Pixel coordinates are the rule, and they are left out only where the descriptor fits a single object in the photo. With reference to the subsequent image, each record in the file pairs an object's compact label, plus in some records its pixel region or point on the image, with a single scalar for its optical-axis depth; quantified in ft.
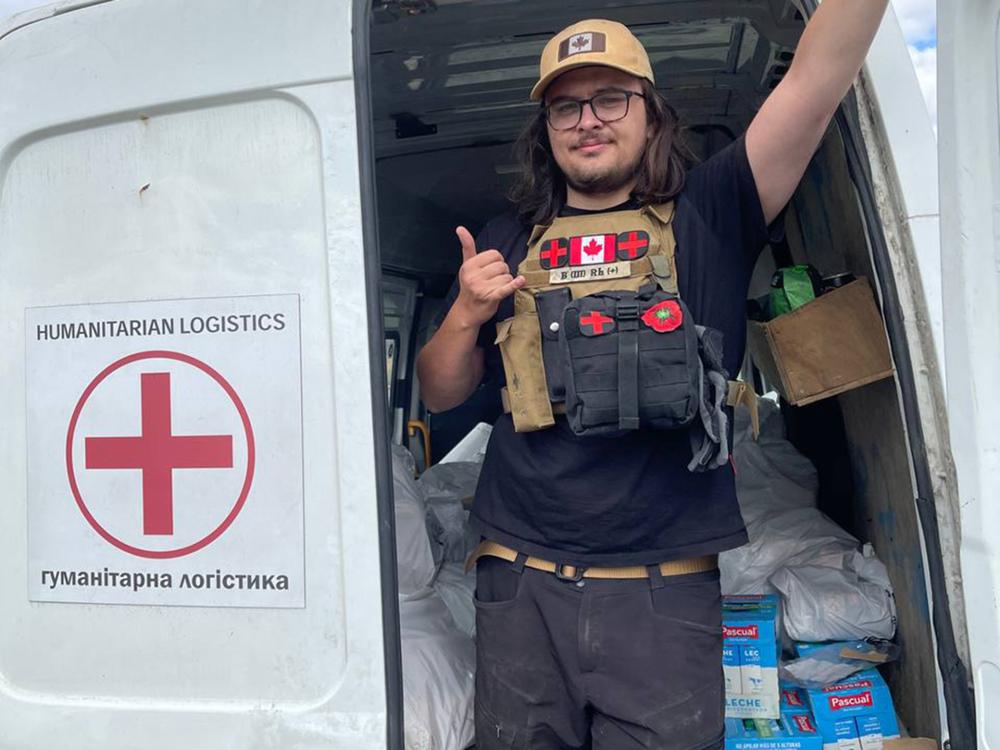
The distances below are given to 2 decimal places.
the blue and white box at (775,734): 6.45
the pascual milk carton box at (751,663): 6.70
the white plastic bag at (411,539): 7.09
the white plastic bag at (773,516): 7.55
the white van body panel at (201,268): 3.87
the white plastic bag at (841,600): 6.75
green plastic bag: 6.61
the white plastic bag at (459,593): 7.38
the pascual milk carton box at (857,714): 6.46
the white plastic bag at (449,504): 8.43
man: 4.79
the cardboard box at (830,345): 5.74
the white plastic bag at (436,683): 5.42
